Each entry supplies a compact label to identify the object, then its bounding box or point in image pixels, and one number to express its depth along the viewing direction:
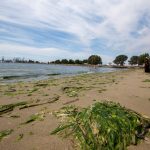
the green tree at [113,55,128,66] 93.54
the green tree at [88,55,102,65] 93.24
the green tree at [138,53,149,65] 69.60
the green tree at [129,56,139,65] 88.66
